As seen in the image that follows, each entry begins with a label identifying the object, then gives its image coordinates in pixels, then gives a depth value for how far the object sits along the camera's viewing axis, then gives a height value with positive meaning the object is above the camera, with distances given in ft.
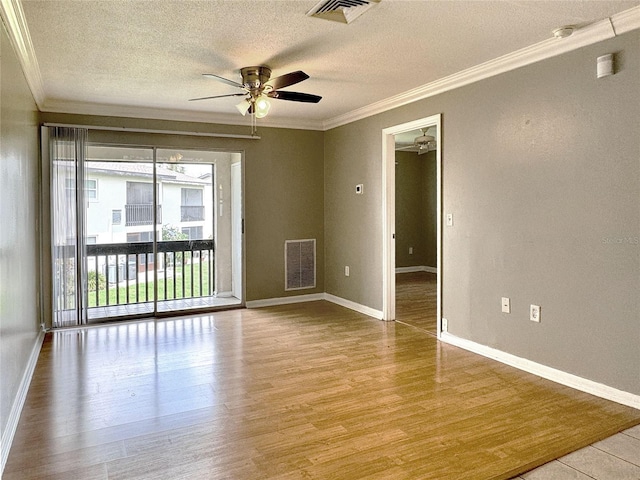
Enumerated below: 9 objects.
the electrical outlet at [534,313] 11.50 -2.06
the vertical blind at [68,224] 16.02 +0.44
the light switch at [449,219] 14.16 +0.42
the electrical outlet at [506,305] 12.30 -1.97
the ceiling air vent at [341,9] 8.45 +4.34
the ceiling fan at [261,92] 12.29 +3.92
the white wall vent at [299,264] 20.56 -1.35
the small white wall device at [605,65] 9.64 +3.55
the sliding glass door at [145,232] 16.43 +0.15
